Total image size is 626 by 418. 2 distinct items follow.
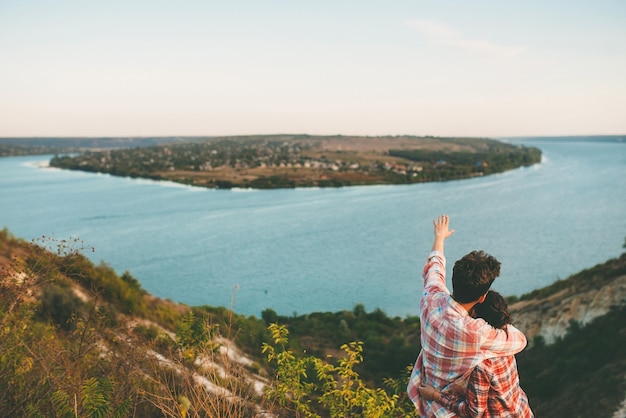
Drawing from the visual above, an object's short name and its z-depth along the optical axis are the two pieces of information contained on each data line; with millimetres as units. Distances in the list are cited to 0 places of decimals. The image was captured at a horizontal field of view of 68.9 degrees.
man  1721
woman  1793
